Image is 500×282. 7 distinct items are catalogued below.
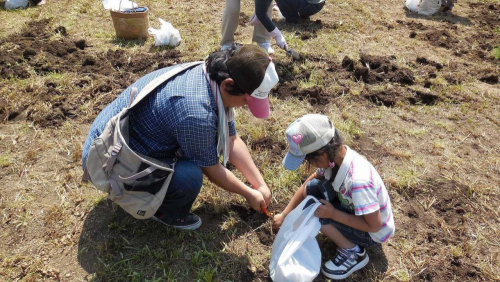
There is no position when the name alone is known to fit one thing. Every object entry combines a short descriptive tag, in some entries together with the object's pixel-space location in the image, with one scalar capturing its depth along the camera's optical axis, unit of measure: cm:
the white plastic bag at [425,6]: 651
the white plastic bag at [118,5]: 519
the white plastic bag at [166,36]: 493
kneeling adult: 202
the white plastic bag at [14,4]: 600
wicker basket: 496
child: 206
